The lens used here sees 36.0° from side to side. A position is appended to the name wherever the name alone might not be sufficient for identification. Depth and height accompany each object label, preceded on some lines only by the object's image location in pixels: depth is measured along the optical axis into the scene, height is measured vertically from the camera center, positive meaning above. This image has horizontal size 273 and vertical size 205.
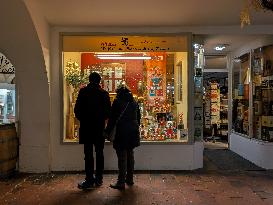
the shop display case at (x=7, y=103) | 7.55 +0.08
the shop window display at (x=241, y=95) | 9.32 +0.28
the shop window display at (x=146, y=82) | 7.86 +0.49
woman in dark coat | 6.18 -0.30
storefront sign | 7.71 +1.18
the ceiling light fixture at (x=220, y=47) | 9.76 +1.41
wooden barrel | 6.91 -0.71
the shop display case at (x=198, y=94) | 7.95 +0.24
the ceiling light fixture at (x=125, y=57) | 8.01 +0.95
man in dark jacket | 6.32 -0.19
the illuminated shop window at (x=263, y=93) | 8.16 +0.27
